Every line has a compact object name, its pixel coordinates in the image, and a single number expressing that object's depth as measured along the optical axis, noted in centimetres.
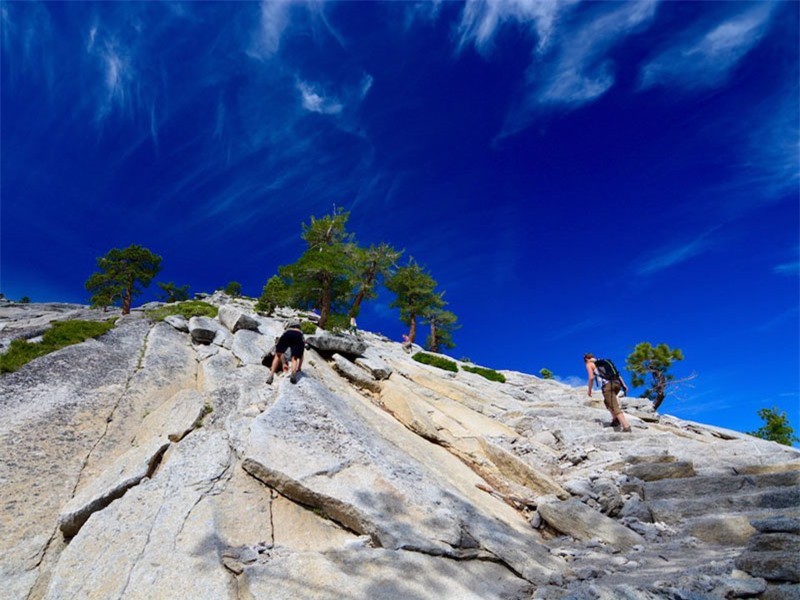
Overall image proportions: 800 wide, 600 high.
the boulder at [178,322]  1942
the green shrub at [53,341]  1228
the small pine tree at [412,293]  4931
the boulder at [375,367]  1846
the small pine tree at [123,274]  4256
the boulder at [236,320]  2077
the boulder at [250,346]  1667
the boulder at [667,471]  1205
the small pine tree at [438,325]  5112
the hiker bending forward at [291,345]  1433
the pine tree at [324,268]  3678
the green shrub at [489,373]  3166
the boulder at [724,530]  861
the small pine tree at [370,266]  4122
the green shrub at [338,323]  2422
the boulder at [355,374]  1759
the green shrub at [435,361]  3069
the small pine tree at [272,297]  3666
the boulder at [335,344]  1897
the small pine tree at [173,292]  7806
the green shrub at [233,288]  7644
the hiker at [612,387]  1645
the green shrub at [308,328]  2452
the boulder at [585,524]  903
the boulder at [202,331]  1831
